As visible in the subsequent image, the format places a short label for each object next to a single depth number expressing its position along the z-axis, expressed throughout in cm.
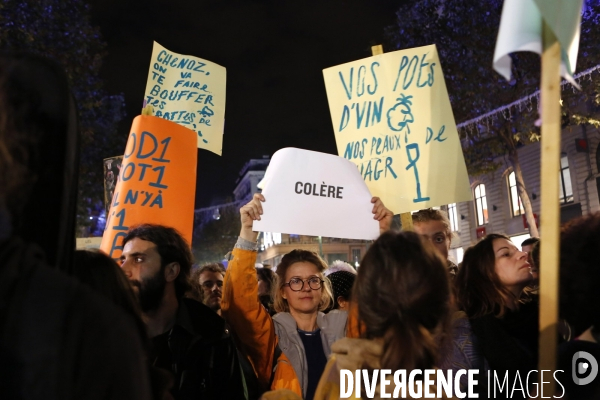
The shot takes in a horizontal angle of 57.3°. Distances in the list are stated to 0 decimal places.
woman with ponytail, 180
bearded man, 281
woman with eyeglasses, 314
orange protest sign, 386
